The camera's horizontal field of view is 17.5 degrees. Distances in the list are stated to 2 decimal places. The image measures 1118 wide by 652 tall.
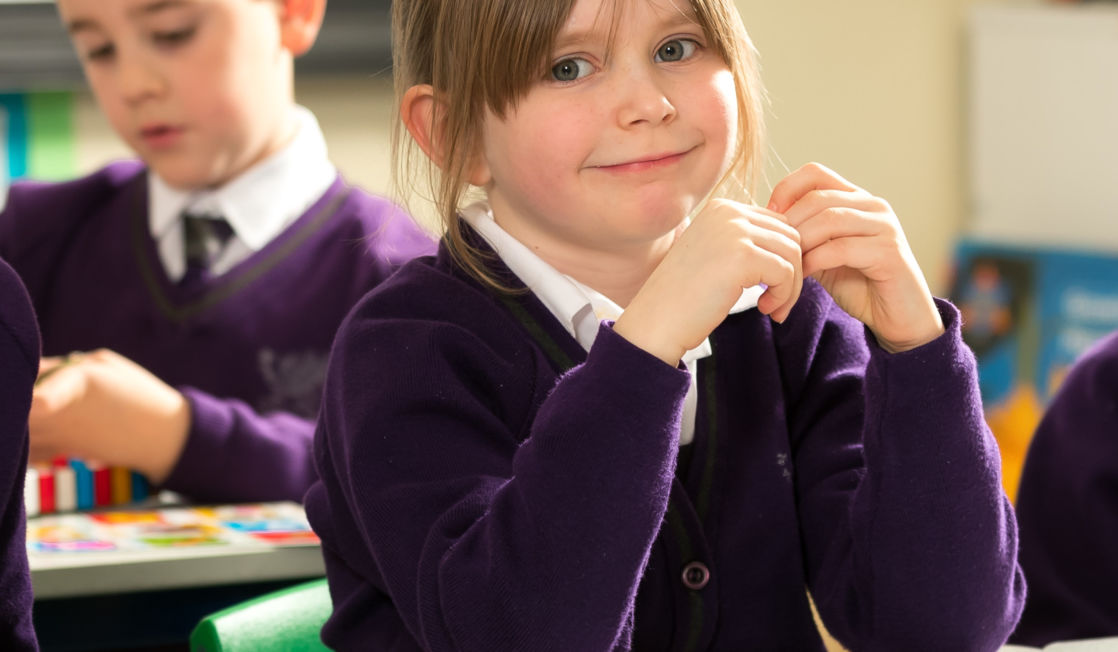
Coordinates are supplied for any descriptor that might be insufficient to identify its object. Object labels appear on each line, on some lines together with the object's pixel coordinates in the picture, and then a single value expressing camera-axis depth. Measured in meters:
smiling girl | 1.65
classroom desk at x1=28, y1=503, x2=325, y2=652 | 1.92
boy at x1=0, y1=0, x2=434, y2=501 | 2.24
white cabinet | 4.18
